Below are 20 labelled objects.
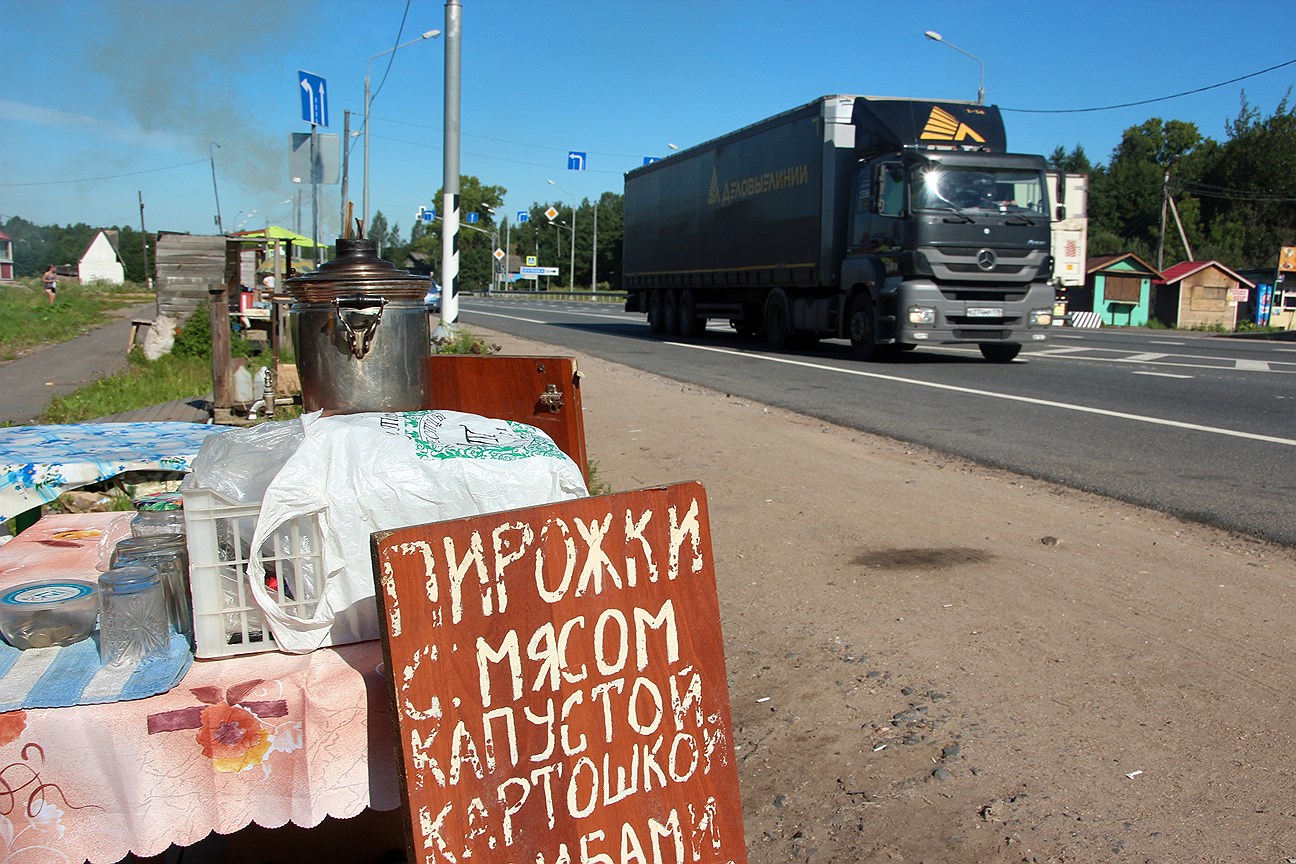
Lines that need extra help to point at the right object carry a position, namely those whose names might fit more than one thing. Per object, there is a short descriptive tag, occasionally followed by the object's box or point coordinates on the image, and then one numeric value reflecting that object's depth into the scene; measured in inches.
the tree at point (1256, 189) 2928.2
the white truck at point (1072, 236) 631.8
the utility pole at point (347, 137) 1007.6
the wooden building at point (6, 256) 3154.0
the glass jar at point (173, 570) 93.1
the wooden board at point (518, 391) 133.8
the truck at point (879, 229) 585.6
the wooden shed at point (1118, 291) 1958.7
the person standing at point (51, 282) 1501.0
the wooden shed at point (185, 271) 668.1
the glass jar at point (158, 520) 106.0
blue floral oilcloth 156.9
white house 3275.3
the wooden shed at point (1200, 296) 2011.6
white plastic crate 87.5
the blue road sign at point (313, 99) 597.6
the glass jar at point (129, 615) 85.7
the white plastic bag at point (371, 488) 90.0
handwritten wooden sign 76.3
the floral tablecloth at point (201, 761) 79.3
